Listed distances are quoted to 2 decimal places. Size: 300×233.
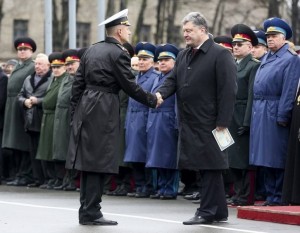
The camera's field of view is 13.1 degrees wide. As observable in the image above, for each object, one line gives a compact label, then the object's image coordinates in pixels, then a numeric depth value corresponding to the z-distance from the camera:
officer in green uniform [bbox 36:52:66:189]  20.06
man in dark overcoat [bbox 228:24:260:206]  16.66
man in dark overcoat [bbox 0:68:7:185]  21.31
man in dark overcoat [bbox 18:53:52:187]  20.36
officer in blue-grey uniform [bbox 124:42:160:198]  18.44
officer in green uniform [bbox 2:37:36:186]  20.89
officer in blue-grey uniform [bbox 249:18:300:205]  15.95
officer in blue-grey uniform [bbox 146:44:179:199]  17.91
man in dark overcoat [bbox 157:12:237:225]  13.61
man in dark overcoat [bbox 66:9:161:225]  13.50
